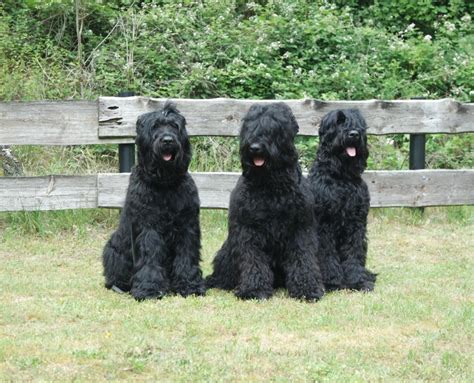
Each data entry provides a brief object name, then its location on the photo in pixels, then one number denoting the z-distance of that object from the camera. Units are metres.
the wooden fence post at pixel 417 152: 9.96
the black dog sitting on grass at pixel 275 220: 6.64
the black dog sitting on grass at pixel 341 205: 6.96
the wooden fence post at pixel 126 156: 9.42
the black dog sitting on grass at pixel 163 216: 6.68
